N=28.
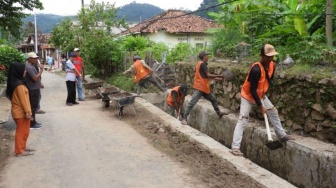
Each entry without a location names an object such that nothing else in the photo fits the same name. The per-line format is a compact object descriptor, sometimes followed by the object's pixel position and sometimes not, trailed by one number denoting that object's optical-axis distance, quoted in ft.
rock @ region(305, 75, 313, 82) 20.50
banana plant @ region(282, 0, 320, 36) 29.58
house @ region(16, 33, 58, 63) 170.30
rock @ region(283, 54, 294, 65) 24.79
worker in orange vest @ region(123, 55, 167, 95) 38.91
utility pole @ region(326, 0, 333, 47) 25.41
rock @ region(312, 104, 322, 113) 19.83
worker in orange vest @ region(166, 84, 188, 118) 31.07
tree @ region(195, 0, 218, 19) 149.45
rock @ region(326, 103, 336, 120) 18.78
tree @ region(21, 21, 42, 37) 216.74
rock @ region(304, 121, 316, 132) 20.46
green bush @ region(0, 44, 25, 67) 63.77
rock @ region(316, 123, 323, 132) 19.91
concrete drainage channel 16.81
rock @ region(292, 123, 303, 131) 21.62
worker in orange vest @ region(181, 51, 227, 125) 25.86
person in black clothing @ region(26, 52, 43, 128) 25.91
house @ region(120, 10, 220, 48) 90.22
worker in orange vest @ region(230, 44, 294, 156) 18.40
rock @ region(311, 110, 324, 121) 19.78
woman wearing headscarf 19.67
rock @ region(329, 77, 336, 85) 18.77
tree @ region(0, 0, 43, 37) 49.57
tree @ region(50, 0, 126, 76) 54.60
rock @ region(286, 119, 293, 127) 22.24
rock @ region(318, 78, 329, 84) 19.29
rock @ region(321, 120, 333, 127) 19.19
